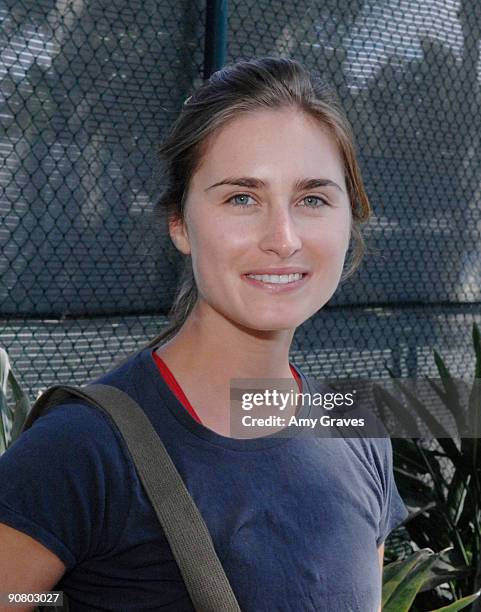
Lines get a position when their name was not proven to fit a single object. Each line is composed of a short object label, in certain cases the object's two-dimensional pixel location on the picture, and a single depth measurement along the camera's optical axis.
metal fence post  3.59
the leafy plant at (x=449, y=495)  3.33
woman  1.09
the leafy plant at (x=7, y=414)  2.40
